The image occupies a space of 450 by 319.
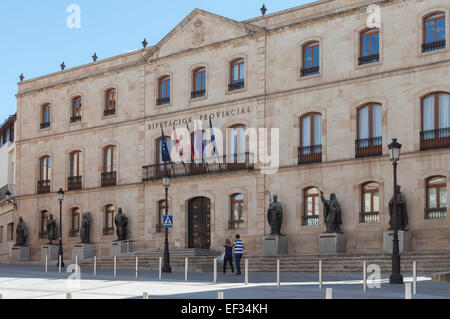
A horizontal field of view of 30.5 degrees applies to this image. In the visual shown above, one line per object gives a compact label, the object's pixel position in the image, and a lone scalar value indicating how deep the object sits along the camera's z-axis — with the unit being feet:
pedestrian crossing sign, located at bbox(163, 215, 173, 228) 108.17
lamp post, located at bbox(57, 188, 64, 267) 136.77
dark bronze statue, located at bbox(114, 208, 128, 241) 144.05
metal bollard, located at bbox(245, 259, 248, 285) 79.52
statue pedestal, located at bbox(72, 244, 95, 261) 148.66
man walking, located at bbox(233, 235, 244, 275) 99.60
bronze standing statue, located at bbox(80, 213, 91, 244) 150.00
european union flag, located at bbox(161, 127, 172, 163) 134.00
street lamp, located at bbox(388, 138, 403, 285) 80.33
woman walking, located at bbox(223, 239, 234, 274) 103.35
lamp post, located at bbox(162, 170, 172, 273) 107.14
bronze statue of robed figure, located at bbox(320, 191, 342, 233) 116.26
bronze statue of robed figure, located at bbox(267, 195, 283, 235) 122.83
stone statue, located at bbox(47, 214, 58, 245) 155.02
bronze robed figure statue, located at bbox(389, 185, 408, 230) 109.40
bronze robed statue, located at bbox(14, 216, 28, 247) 162.50
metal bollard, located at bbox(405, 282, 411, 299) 52.30
